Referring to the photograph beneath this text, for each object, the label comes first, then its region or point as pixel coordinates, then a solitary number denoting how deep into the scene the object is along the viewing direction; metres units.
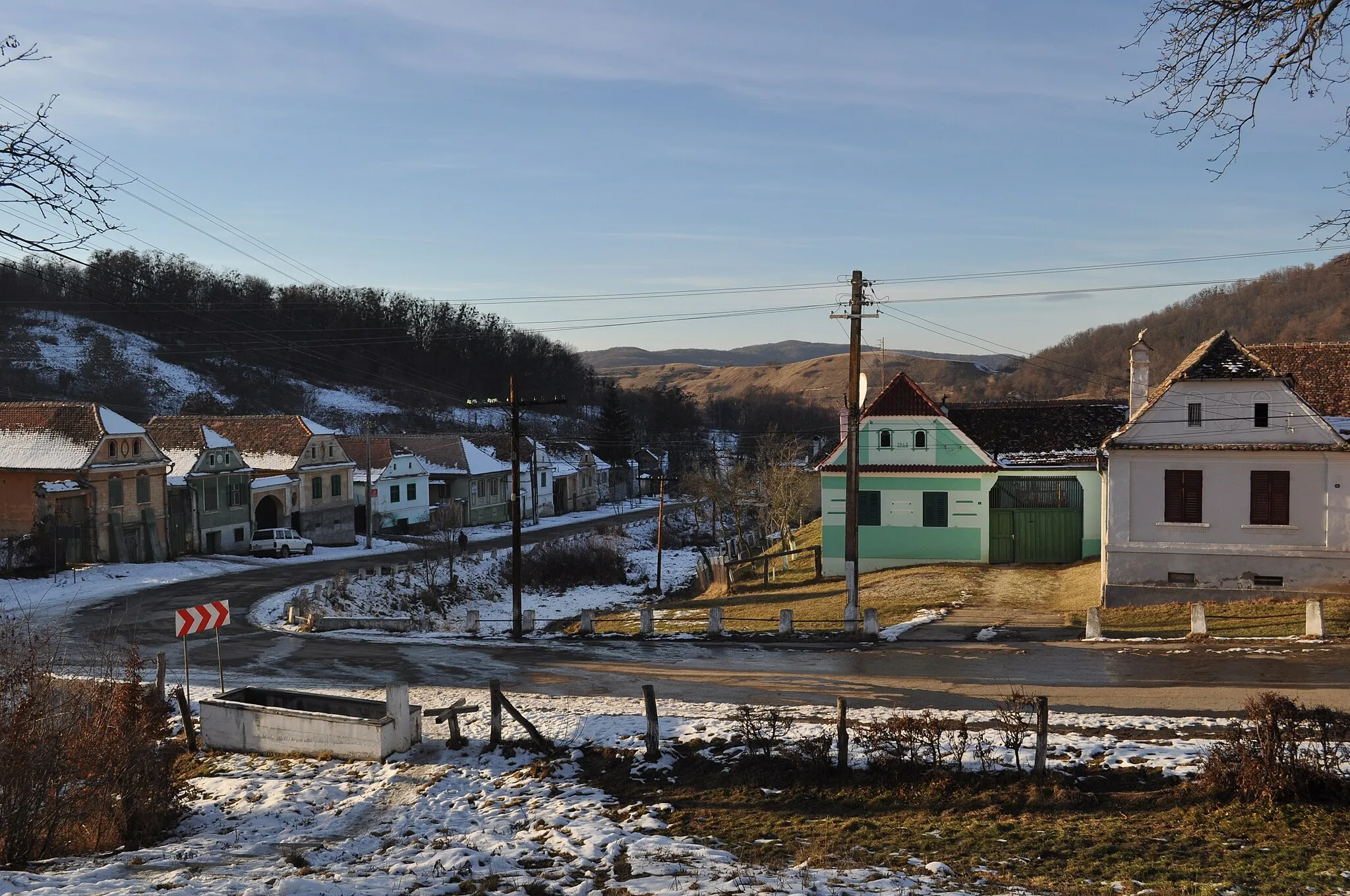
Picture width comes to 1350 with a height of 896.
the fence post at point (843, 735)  12.49
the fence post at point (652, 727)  13.69
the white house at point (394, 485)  61.12
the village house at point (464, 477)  66.88
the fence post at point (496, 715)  14.59
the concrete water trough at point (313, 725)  14.82
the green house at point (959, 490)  32.19
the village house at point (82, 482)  39.75
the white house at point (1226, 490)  23.17
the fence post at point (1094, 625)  21.33
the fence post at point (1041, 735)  11.69
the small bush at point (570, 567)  49.00
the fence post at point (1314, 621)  19.89
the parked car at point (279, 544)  49.78
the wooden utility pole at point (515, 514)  26.55
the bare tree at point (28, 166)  7.07
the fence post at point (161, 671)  18.38
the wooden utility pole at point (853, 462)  23.30
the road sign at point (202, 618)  18.28
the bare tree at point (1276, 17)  8.03
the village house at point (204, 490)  47.12
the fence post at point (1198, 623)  20.58
